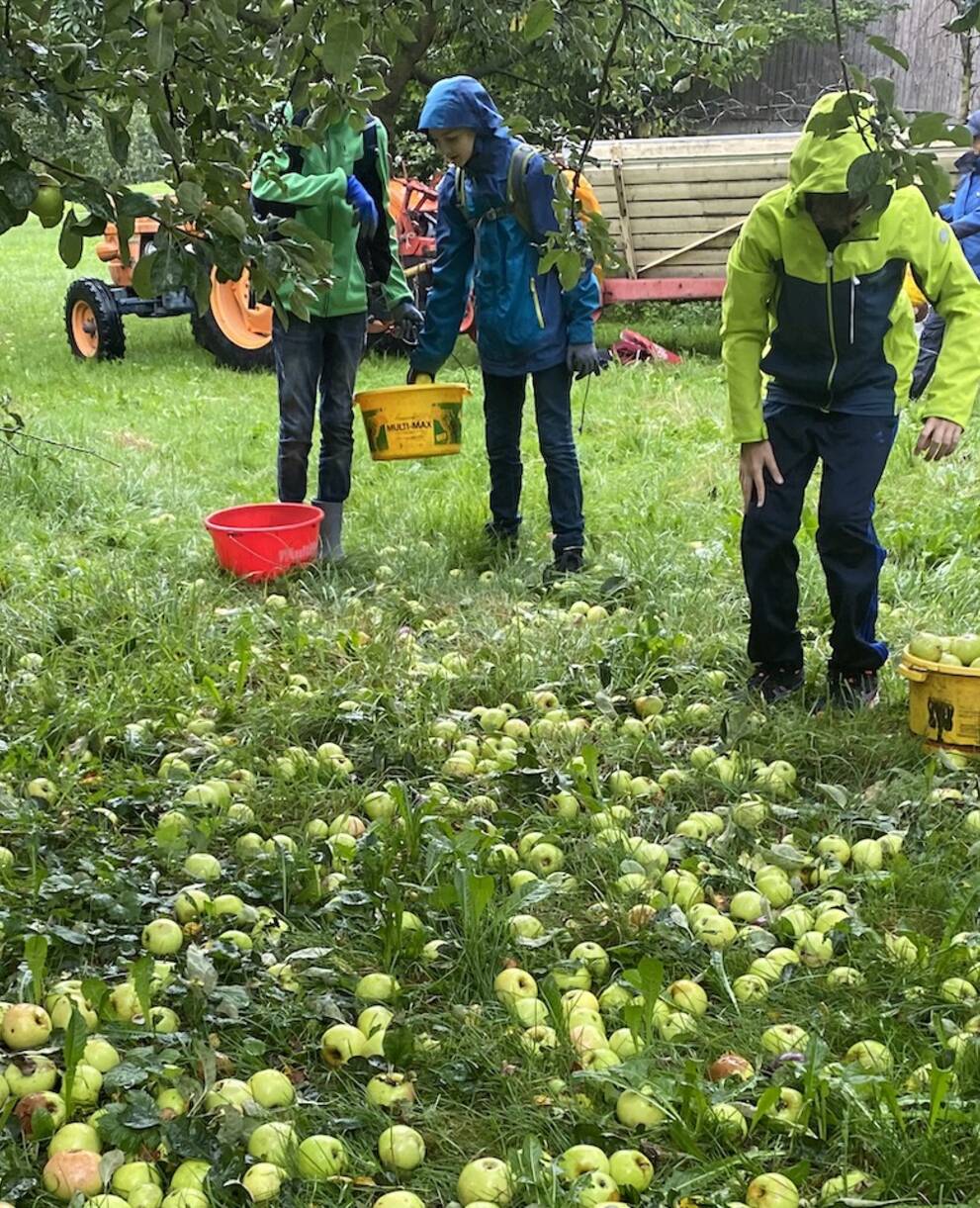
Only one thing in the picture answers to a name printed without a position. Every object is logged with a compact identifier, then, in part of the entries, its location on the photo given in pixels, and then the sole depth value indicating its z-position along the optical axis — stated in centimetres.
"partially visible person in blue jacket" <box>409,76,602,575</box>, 490
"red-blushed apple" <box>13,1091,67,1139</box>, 217
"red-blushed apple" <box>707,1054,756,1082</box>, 229
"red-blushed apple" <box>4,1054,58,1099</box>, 224
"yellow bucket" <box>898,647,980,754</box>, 351
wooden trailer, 1070
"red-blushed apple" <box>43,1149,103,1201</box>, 203
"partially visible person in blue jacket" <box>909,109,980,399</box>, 795
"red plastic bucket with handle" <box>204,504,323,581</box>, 503
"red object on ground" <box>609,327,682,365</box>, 1048
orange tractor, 1033
